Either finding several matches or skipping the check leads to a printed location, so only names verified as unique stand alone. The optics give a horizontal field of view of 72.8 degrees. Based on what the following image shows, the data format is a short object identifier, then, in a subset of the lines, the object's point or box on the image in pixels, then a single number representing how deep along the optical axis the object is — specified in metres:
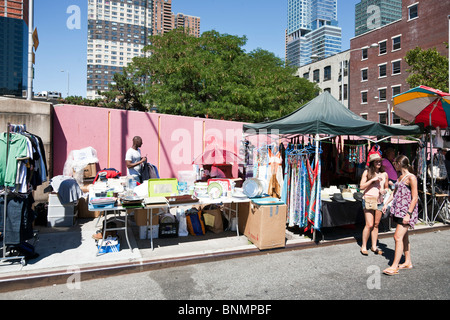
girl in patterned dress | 4.77
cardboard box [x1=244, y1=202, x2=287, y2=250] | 5.72
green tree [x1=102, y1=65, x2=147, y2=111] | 29.38
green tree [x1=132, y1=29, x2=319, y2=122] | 16.23
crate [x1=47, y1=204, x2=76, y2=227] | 7.00
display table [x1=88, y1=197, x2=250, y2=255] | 5.28
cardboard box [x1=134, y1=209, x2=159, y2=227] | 6.16
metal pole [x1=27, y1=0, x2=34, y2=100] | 8.26
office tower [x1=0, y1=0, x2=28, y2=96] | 125.04
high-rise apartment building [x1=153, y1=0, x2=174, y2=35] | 150.18
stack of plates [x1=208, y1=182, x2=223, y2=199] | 6.11
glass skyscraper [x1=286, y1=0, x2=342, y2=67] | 168.62
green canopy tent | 6.36
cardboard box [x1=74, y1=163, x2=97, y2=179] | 8.30
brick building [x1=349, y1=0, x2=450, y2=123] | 34.78
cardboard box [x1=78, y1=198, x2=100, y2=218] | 7.91
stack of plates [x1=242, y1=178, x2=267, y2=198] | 6.30
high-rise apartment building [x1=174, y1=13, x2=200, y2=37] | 165.32
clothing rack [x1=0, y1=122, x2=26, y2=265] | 4.62
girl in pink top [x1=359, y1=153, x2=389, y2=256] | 5.60
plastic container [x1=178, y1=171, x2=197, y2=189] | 7.20
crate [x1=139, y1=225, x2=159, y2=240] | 6.30
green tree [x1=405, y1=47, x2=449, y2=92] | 17.72
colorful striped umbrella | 8.08
